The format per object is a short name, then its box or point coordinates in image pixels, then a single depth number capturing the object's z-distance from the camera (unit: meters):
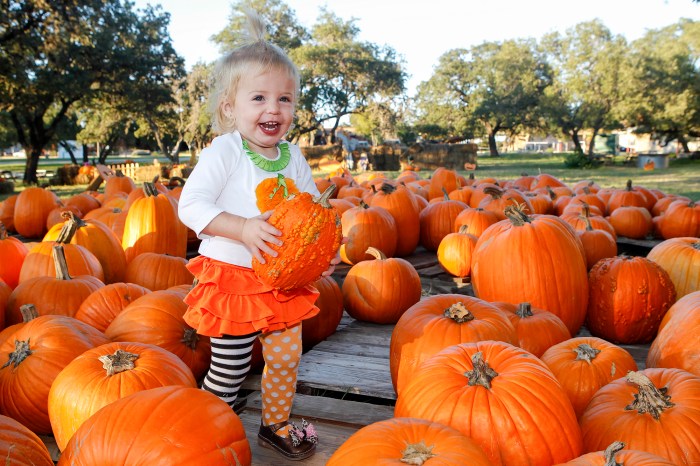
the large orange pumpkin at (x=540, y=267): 3.18
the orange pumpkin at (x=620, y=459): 1.26
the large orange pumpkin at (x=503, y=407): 1.65
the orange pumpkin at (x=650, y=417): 1.69
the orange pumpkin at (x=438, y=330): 2.33
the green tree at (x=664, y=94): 30.03
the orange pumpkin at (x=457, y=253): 4.58
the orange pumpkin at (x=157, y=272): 3.75
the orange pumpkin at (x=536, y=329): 2.66
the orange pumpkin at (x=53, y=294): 3.04
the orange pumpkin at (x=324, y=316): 3.29
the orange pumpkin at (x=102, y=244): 4.07
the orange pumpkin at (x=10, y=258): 3.86
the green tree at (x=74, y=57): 17.17
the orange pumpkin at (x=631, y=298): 3.17
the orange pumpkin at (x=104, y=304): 2.93
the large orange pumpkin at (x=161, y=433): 1.51
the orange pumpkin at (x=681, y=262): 3.57
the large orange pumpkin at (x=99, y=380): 1.98
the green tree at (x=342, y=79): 34.44
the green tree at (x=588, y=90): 33.00
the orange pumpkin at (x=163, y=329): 2.66
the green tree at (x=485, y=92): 46.22
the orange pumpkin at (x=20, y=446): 1.48
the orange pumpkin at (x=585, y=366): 2.18
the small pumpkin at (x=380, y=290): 3.63
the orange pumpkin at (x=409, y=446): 1.34
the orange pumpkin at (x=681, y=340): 2.29
